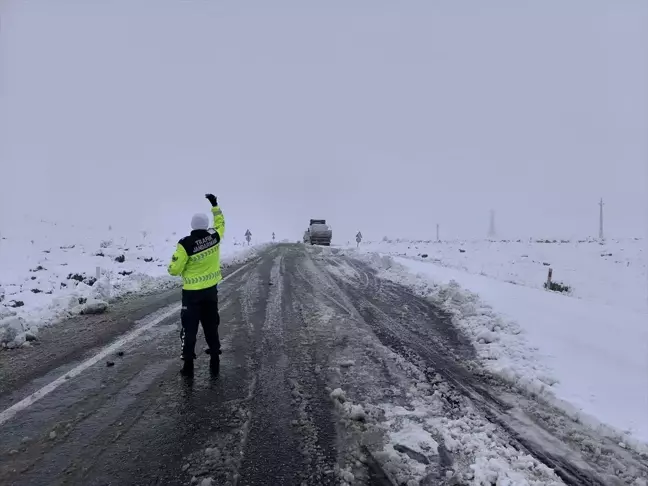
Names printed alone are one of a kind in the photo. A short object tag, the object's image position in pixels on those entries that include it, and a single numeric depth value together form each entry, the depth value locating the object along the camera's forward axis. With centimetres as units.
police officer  514
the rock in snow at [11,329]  633
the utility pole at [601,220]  5510
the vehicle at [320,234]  3503
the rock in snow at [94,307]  840
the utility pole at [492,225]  10608
